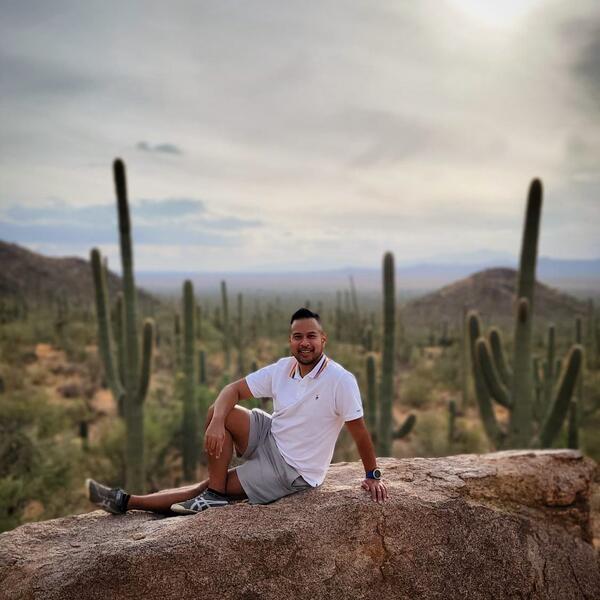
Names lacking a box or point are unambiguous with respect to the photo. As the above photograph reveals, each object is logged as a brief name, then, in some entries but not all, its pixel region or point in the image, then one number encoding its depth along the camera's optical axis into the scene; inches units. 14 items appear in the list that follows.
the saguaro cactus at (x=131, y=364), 441.7
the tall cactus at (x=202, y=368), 842.2
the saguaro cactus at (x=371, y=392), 511.2
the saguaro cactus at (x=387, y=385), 465.7
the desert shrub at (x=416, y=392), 979.9
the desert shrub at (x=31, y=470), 380.2
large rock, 134.4
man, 153.4
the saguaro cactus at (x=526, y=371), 407.8
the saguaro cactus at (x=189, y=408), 546.0
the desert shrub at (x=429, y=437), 649.6
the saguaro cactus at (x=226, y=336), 1035.6
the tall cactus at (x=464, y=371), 932.6
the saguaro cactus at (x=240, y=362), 1018.9
